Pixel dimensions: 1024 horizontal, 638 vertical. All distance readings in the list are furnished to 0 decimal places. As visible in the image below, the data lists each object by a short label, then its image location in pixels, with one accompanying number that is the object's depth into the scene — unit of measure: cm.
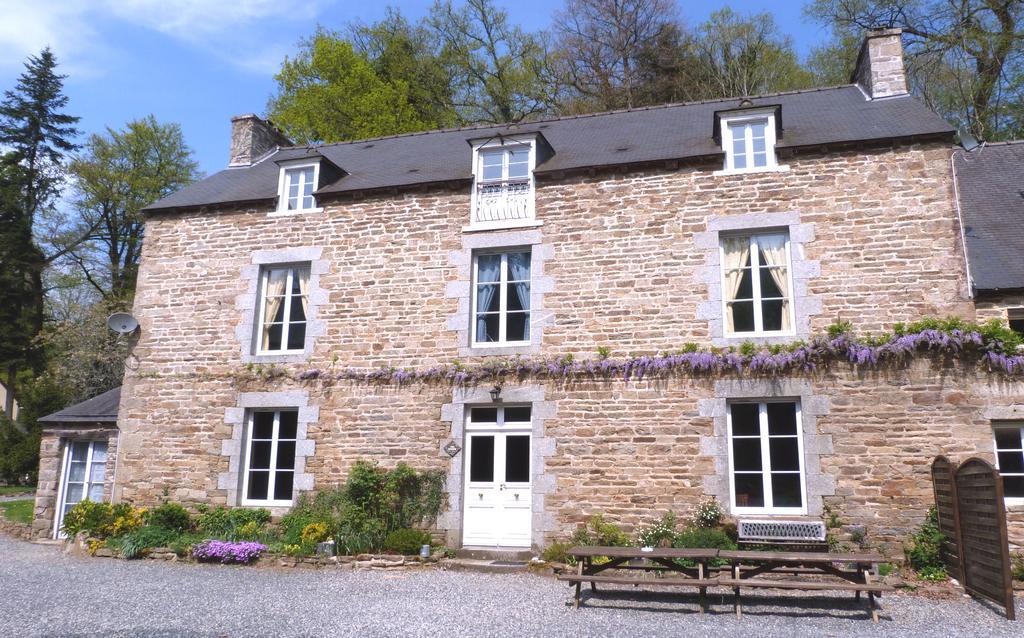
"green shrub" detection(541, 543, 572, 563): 873
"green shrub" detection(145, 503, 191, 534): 1004
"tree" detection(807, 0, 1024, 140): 1753
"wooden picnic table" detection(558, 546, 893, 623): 635
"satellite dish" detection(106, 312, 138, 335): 1105
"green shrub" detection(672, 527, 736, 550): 812
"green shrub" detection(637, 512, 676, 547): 863
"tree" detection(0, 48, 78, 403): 2280
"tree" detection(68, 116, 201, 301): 2364
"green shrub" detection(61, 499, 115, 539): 993
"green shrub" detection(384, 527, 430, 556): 918
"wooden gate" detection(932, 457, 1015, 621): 634
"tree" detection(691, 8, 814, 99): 2244
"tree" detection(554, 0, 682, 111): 2355
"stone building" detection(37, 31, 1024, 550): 873
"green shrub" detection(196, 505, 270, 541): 980
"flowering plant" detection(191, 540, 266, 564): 907
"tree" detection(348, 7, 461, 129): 2508
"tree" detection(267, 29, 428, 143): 2312
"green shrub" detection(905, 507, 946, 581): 793
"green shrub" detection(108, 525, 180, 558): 943
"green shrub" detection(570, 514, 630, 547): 883
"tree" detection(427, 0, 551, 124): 2459
